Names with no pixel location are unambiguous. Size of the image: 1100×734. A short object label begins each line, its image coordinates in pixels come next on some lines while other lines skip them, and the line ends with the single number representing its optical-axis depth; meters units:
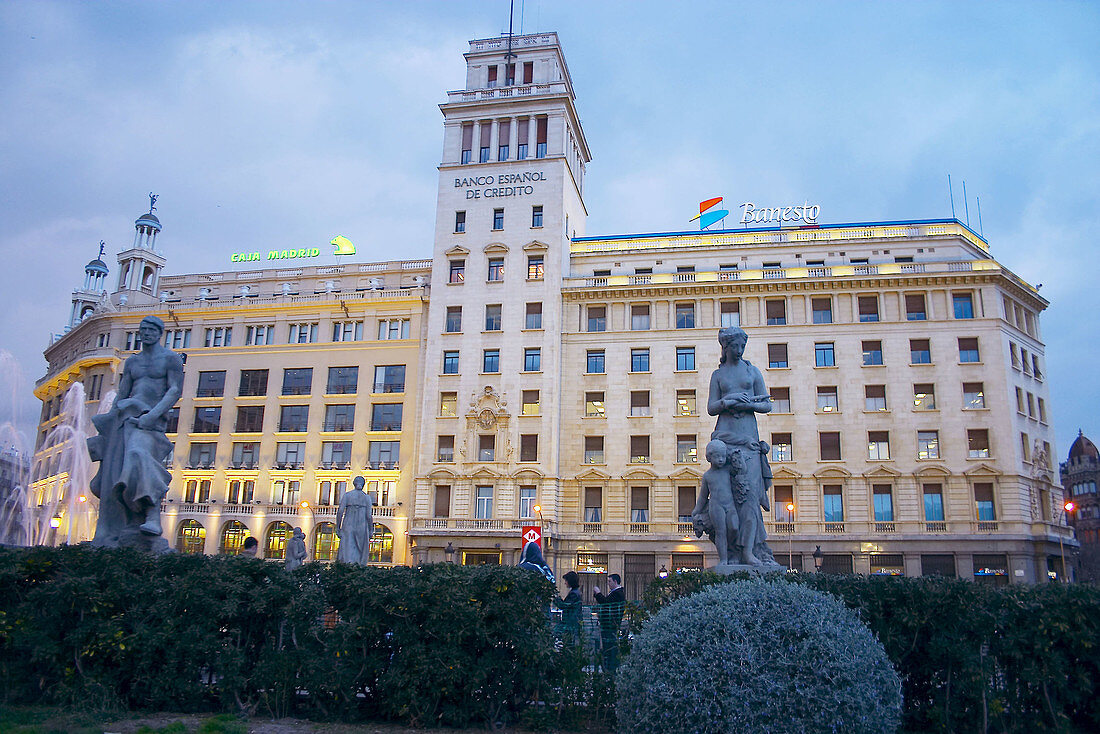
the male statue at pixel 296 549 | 24.27
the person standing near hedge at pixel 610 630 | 9.67
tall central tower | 51.88
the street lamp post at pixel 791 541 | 47.63
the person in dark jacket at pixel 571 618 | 9.69
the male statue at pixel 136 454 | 12.02
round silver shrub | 6.64
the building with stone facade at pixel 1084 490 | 94.94
